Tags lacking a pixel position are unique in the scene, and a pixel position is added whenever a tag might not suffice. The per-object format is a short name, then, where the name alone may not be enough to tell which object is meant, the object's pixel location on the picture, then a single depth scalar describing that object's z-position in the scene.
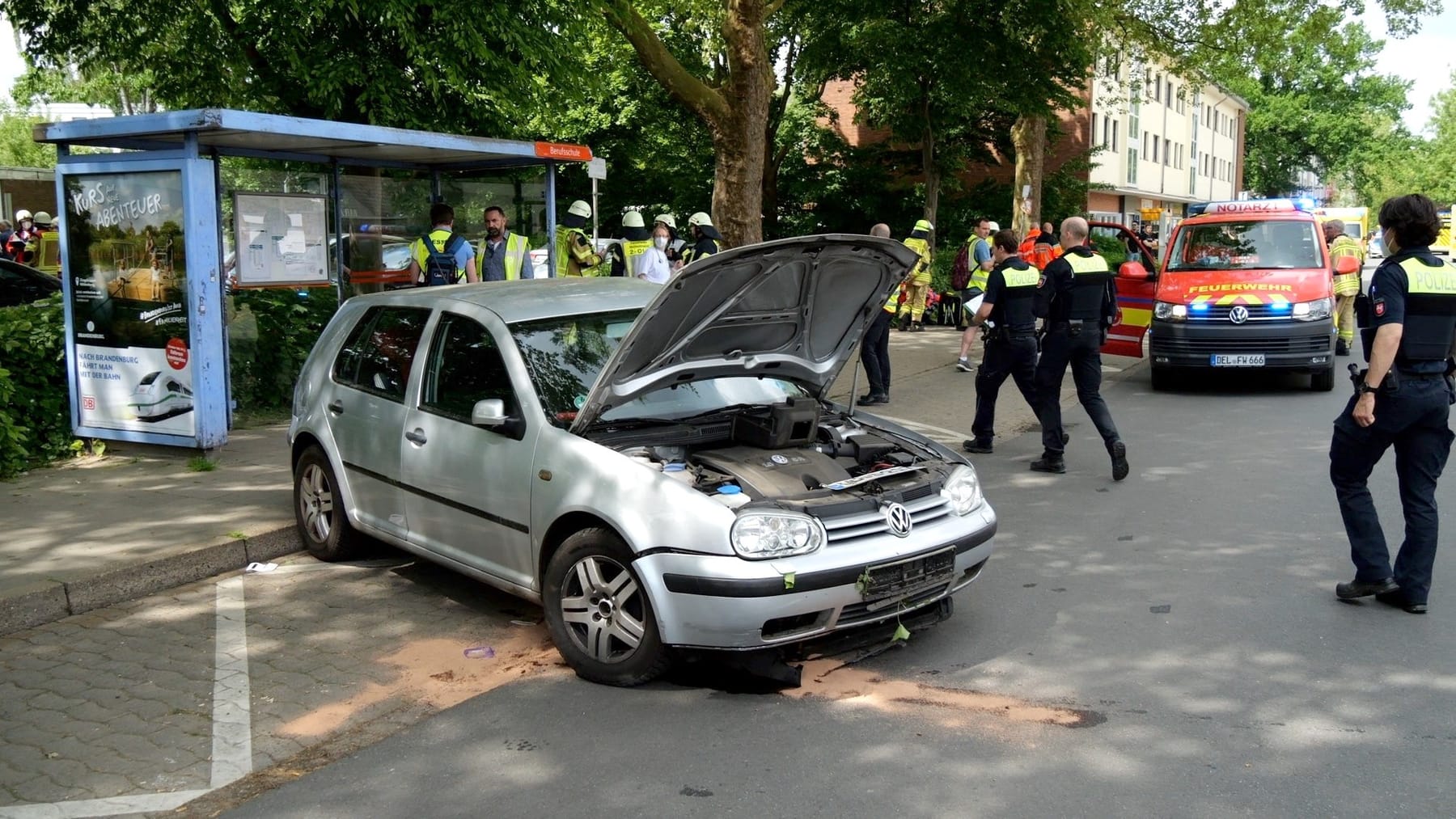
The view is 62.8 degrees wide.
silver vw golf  4.56
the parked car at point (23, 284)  13.16
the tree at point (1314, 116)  73.62
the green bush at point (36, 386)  8.82
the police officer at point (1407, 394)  5.39
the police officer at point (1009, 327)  9.36
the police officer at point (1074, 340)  8.80
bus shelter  8.48
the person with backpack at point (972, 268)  13.48
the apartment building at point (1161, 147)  46.25
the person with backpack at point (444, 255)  10.23
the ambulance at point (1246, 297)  12.64
